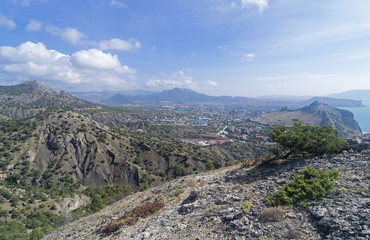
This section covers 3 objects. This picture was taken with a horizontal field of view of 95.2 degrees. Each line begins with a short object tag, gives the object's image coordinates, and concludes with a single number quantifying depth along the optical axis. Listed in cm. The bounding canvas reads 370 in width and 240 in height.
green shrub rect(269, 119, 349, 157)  1233
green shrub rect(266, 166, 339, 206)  761
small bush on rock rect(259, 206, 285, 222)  678
